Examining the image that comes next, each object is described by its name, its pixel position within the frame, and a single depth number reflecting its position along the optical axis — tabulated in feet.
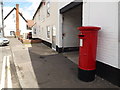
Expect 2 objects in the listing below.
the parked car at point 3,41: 30.37
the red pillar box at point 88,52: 8.67
